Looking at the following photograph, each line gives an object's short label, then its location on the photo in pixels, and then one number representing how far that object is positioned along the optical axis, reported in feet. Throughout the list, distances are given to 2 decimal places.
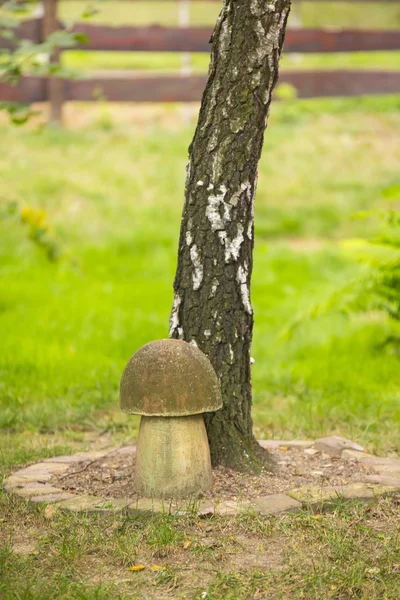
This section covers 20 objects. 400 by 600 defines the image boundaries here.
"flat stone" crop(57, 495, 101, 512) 22.13
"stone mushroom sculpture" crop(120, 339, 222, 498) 22.53
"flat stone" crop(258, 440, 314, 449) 28.30
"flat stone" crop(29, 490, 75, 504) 22.80
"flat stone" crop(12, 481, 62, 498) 23.43
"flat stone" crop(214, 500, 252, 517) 21.88
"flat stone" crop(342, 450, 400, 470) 26.11
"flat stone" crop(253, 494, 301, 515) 22.04
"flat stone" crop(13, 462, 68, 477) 25.77
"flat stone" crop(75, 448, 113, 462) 27.20
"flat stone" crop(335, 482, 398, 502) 22.89
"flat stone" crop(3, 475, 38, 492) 24.18
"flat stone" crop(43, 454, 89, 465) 27.02
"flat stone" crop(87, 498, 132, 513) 21.91
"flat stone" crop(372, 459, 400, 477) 25.23
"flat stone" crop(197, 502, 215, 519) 21.72
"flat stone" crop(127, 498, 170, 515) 21.84
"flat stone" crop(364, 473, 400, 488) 24.03
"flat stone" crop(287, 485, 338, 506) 22.35
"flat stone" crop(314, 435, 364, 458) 27.40
